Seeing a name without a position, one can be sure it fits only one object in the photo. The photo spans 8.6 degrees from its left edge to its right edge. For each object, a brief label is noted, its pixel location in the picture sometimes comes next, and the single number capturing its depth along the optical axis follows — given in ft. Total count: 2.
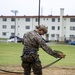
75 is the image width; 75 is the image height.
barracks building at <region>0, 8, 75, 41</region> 417.80
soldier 40.07
